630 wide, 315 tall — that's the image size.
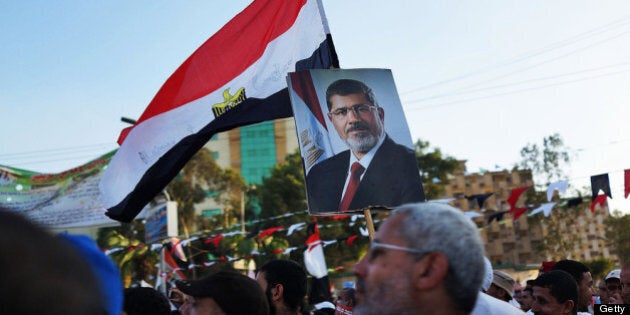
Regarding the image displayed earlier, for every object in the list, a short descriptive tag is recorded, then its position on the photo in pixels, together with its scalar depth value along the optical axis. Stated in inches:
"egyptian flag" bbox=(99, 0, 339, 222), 257.4
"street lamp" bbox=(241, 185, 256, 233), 1758.4
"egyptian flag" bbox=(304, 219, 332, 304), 566.6
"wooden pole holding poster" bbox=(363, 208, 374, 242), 167.8
